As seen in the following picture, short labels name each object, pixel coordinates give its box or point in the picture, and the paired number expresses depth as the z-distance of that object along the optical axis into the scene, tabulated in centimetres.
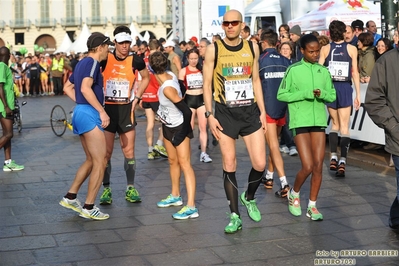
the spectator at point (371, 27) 1439
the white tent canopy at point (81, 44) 4316
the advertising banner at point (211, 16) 2264
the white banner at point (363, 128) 1123
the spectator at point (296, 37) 1235
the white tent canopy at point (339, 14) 1959
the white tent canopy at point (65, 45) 4803
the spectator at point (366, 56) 1180
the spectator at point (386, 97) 588
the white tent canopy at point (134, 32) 3950
